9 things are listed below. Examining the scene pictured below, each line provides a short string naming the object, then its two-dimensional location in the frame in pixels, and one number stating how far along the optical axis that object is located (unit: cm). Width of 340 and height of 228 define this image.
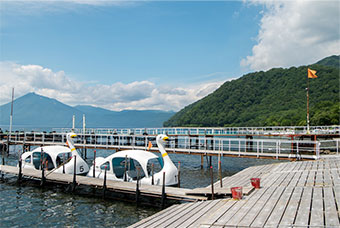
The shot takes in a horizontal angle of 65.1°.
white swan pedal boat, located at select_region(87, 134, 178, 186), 1675
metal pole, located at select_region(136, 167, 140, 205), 1497
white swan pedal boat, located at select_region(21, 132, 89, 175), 2172
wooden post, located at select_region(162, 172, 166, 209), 1384
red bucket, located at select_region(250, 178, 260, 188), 1154
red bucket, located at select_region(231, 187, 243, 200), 992
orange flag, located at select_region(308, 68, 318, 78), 3400
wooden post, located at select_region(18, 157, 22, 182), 2108
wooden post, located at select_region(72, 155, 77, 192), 1794
